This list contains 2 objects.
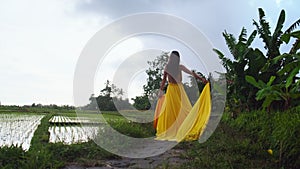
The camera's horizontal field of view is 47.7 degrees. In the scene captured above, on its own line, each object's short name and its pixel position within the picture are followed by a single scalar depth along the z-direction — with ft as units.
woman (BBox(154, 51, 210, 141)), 19.76
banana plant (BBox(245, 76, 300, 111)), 13.94
